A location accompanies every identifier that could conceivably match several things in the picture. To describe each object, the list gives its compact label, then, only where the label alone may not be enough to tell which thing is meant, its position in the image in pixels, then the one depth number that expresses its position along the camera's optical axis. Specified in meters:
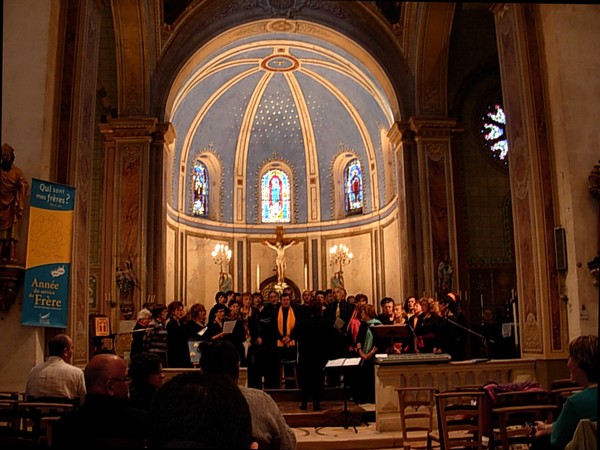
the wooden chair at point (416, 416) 7.89
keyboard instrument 9.70
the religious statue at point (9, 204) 8.21
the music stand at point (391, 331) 9.78
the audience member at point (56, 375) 6.11
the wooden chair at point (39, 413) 4.75
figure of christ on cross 25.41
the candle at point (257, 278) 25.75
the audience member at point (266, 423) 4.06
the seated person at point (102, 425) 3.21
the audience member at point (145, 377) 4.71
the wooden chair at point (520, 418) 5.58
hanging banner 8.34
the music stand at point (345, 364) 9.51
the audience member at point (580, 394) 4.07
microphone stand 10.88
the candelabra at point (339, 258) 25.12
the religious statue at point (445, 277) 17.02
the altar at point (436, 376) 9.57
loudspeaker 9.59
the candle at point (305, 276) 25.77
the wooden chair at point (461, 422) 6.29
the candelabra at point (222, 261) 25.11
